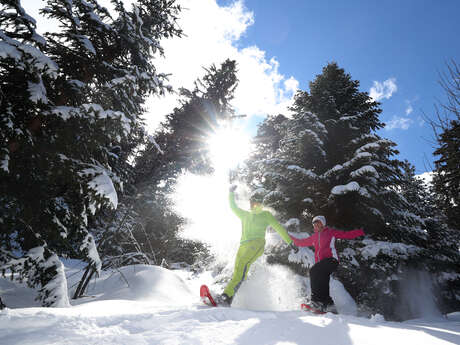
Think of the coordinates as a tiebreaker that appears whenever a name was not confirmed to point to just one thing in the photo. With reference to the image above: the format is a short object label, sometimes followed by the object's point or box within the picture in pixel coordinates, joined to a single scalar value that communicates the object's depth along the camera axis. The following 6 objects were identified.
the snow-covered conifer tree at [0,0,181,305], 3.48
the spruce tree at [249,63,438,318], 5.65
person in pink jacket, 3.93
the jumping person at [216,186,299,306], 3.92
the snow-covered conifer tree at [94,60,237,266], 13.80
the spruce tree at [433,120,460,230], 6.54
